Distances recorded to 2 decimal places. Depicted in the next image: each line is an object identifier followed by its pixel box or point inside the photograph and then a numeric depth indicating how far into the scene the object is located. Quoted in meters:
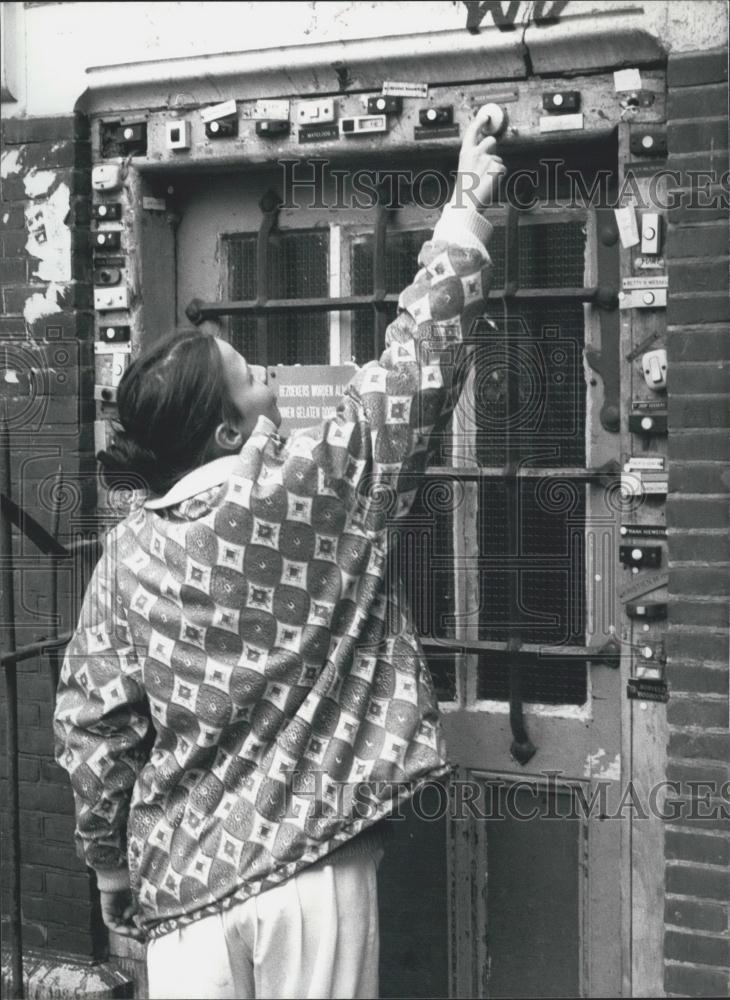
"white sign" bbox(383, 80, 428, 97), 3.27
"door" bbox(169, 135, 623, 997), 3.30
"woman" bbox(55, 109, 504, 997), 2.34
